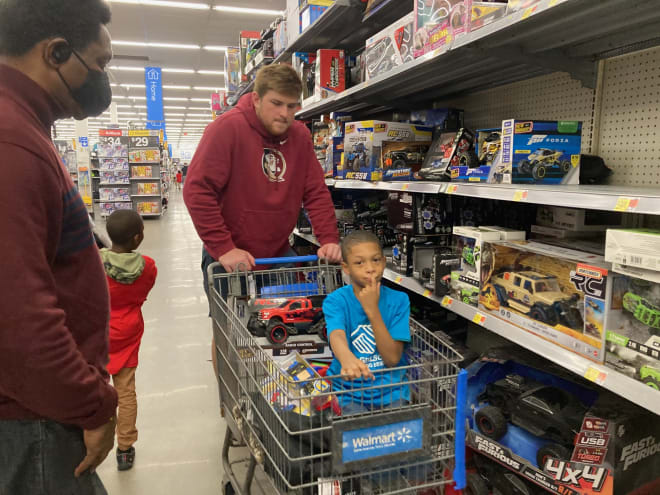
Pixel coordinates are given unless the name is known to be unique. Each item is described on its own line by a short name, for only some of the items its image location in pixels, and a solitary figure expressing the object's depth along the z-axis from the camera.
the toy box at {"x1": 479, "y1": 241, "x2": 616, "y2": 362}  1.58
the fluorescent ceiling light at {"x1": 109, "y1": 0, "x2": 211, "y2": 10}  9.85
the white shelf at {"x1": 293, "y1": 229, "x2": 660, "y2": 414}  1.35
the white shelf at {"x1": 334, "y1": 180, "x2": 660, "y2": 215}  1.32
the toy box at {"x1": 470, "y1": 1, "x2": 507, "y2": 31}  1.84
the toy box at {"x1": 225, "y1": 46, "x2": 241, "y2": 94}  8.34
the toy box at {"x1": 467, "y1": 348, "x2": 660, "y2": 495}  1.74
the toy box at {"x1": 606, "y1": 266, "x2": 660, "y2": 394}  1.38
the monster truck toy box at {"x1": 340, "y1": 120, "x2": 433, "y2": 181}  3.04
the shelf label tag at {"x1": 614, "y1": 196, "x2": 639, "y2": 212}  1.33
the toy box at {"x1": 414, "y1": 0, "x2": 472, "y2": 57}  2.07
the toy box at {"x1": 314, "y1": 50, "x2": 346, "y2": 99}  3.67
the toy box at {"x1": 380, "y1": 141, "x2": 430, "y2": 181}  2.98
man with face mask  0.89
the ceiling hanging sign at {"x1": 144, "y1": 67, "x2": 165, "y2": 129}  16.34
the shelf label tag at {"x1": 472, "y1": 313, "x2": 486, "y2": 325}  2.03
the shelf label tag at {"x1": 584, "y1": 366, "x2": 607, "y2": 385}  1.48
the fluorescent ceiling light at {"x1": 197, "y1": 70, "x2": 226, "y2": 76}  16.12
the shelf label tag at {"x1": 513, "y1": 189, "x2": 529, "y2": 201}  1.76
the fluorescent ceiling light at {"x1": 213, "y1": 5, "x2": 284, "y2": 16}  10.22
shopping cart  1.28
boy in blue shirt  1.66
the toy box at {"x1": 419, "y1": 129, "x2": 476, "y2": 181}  2.51
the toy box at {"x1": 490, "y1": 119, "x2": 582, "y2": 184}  2.02
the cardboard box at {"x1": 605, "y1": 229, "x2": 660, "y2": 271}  1.33
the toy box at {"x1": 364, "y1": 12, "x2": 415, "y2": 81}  2.61
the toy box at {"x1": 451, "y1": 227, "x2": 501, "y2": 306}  2.09
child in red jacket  2.54
